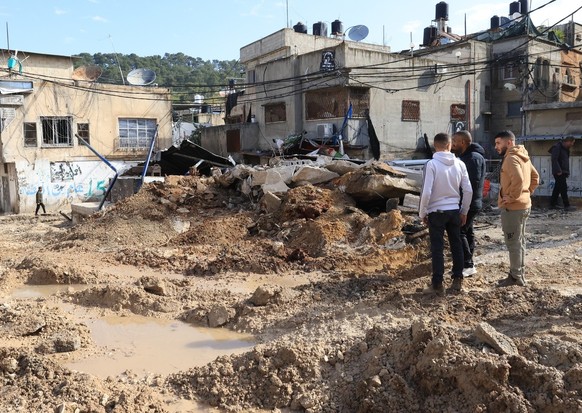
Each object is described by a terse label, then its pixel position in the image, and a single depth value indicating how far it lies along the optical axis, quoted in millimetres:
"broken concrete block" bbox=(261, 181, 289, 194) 12765
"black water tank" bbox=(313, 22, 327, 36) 38281
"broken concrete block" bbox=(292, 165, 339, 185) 12922
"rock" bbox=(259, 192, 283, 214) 12039
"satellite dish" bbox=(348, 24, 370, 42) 31016
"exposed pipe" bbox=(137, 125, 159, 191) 16606
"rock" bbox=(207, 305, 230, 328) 5938
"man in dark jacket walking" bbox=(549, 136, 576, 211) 13328
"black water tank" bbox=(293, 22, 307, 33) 37428
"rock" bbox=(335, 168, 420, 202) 11578
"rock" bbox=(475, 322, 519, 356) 3715
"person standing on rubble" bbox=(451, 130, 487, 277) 6426
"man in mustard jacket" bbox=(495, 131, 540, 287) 5953
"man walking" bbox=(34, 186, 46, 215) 23097
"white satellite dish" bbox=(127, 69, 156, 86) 27703
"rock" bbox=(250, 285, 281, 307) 6262
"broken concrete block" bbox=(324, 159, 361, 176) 13025
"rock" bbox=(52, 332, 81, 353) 5199
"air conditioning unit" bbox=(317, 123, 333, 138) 24153
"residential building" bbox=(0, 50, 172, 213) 24328
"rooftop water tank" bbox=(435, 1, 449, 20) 37312
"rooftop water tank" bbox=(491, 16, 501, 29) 39512
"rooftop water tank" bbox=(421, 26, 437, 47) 37156
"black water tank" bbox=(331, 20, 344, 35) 37031
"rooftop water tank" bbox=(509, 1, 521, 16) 37956
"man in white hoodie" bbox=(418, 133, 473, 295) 5727
